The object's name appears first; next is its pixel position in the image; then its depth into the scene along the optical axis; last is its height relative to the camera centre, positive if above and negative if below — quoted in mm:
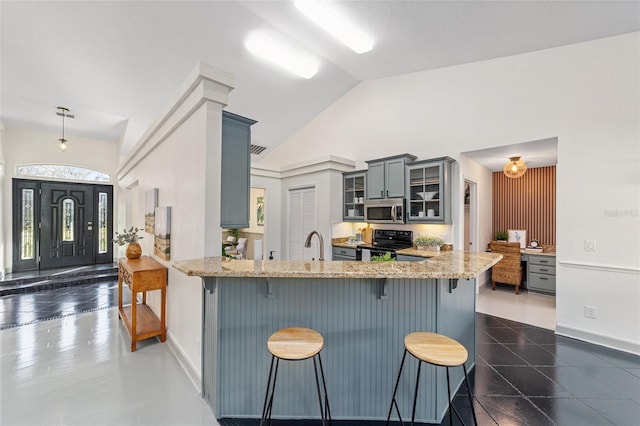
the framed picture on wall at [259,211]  7895 +2
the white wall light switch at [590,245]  3049 -378
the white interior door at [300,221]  5633 -225
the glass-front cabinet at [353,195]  5250 +328
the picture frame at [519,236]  5203 -475
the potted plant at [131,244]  3605 -450
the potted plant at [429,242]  4121 -483
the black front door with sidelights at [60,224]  5660 -309
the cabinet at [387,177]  4531 +612
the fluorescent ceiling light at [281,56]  3934 +2481
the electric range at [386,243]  4723 -587
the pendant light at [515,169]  4129 +672
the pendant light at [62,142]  4879 +1280
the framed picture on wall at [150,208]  3402 +37
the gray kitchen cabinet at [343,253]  5137 -825
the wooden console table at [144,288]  2816 -837
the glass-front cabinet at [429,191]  4105 +332
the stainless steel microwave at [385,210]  4535 +25
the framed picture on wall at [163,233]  2920 -253
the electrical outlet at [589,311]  3034 -1132
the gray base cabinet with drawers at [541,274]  4480 -1060
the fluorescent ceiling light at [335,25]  3105 +2331
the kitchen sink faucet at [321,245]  2145 -277
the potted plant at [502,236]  5230 -472
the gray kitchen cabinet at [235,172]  2428 +366
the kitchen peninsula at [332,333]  1811 -837
